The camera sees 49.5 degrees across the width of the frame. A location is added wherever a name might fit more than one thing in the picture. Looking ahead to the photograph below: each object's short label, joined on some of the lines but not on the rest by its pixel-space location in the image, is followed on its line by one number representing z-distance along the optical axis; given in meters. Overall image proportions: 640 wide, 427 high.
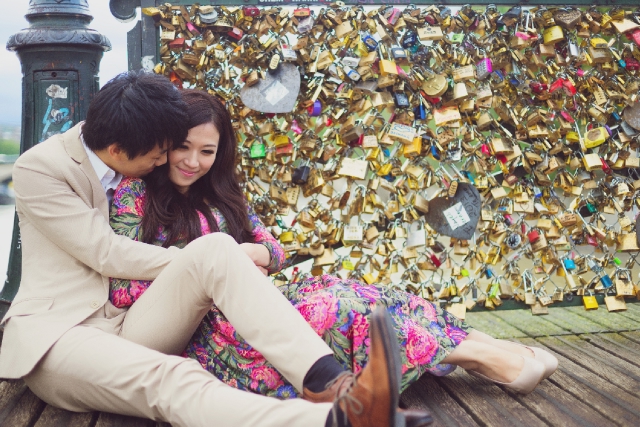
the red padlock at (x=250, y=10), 2.95
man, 1.73
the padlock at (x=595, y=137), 3.32
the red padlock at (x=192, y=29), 2.95
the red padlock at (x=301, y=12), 2.95
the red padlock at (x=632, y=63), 3.34
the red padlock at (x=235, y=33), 2.96
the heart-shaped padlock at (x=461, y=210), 3.30
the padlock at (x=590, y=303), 3.50
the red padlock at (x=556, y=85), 3.22
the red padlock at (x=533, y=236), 3.40
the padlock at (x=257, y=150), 3.11
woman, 2.02
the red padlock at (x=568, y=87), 3.25
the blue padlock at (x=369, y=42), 3.04
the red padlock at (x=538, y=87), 3.23
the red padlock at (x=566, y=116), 3.31
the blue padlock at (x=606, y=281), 3.51
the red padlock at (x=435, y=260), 3.34
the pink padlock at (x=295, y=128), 3.12
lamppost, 2.70
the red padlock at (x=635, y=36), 3.27
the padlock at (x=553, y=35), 3.17
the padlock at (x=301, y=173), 3.14
